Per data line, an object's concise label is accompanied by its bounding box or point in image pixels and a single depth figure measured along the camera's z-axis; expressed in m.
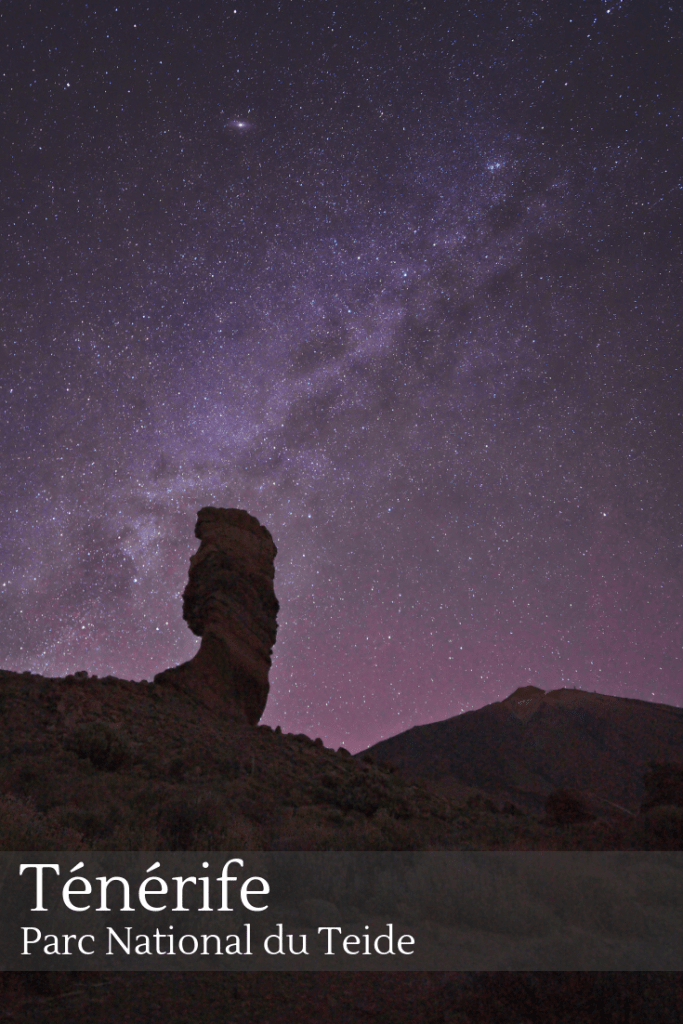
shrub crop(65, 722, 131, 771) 13.76
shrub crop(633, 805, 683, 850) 11.32
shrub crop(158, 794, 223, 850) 7.50
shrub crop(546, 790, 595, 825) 22.75
